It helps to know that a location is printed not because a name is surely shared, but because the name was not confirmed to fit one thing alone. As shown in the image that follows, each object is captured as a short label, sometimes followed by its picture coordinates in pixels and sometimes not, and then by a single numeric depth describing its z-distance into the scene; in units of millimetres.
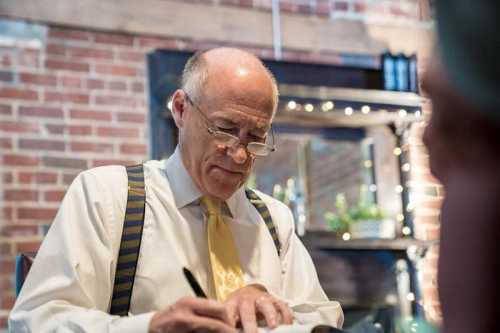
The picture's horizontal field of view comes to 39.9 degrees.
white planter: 3982
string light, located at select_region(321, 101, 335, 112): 3934
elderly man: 1403
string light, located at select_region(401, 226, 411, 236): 4155
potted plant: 3982
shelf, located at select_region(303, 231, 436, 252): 3850
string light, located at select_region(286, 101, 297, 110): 3848
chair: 1630
